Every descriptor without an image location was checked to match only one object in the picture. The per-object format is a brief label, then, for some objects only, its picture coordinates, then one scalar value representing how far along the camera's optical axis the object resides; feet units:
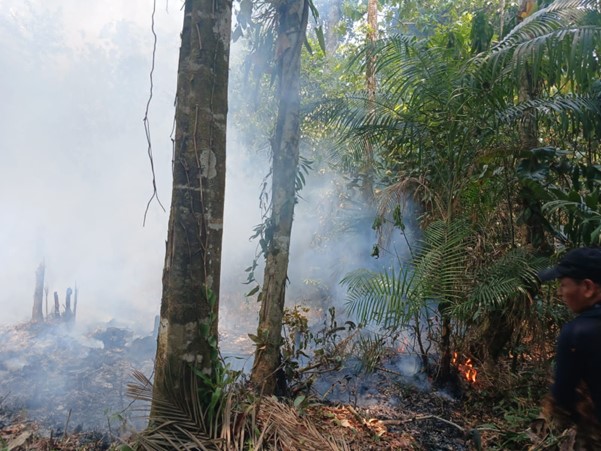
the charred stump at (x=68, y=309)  35.58
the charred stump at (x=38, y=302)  35.19
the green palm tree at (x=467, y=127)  15.11
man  6.33
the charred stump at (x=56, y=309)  35.84
